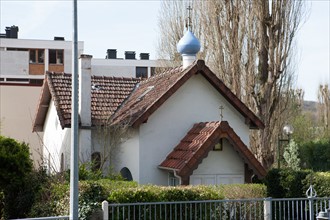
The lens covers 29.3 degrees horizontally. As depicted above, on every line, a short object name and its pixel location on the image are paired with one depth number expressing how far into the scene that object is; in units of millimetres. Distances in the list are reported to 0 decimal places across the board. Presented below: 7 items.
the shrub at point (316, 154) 37344
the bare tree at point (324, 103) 54438
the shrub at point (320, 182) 19344
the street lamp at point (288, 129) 27703
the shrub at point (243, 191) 18202
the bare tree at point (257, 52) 29750
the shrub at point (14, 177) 18047
